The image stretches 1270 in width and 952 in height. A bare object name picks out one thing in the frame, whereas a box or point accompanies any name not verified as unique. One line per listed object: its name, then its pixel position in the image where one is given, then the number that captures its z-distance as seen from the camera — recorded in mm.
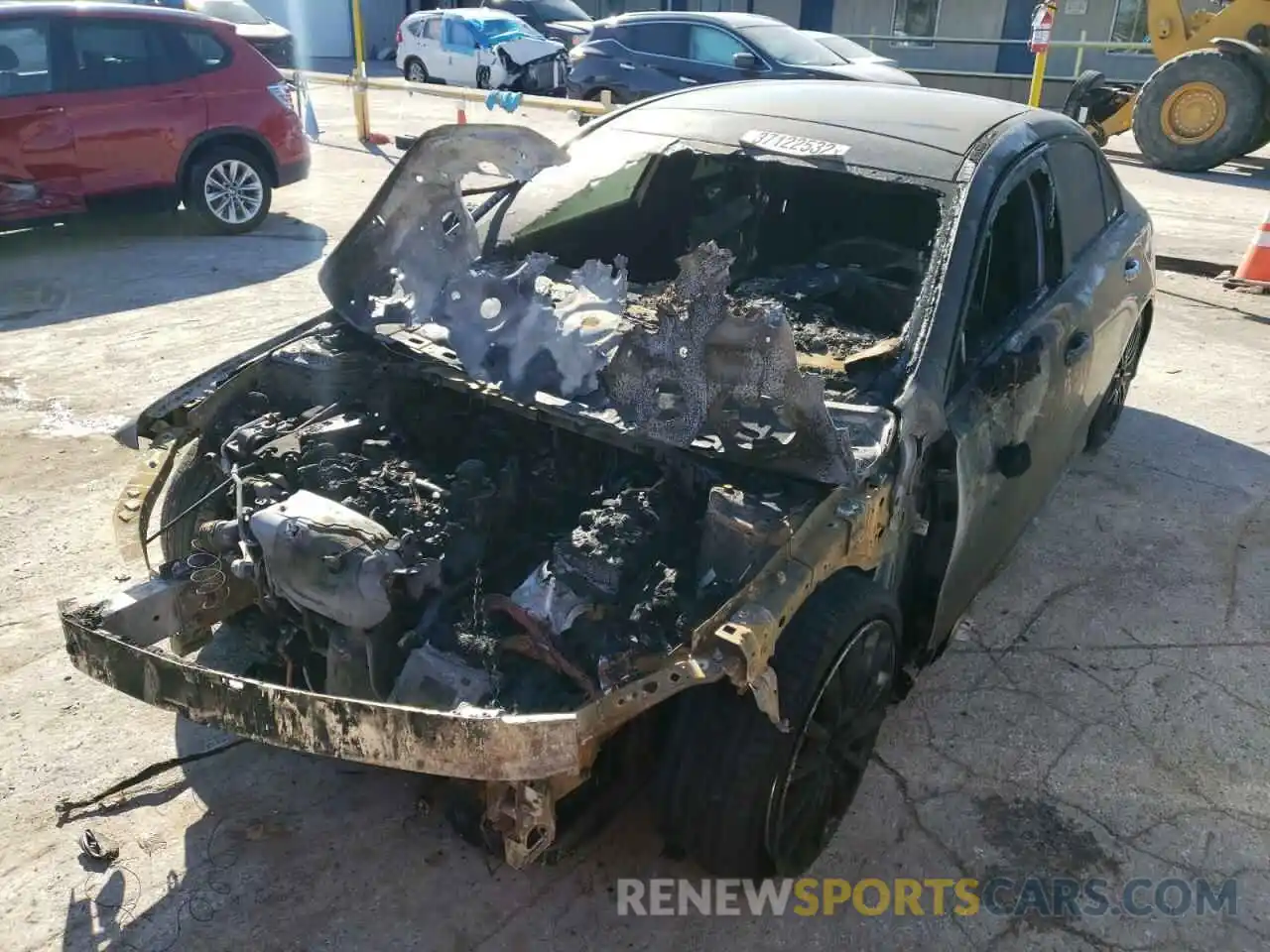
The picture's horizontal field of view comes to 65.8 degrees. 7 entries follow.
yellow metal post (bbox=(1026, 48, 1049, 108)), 12133
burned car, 2234
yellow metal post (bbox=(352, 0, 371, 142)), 12477
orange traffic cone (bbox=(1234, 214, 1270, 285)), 7699
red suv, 7039
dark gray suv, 11555
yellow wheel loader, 11773
